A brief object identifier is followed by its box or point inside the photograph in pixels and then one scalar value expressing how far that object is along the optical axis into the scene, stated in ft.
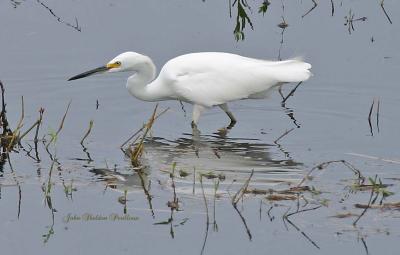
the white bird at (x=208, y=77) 61.57
